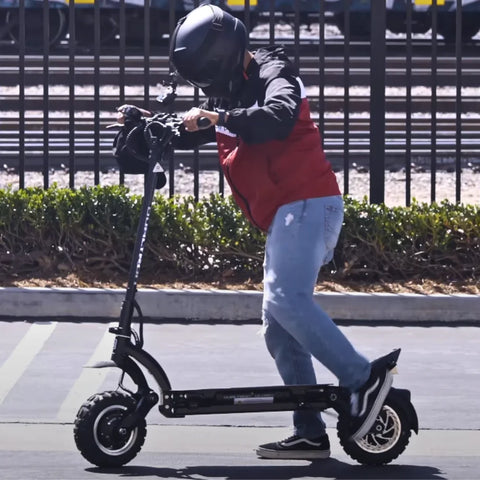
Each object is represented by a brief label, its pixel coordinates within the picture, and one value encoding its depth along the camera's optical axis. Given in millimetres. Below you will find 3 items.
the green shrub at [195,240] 16359
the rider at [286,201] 10250
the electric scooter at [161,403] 10266
